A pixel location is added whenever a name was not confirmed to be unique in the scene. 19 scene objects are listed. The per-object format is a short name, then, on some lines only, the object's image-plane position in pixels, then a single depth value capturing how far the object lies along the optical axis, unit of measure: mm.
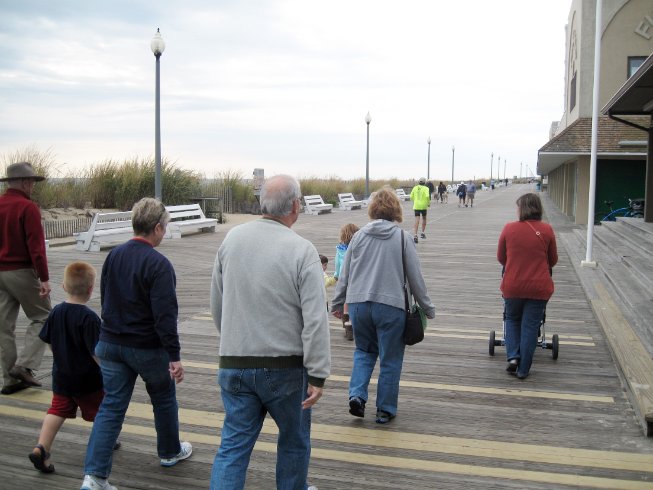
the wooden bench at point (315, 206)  33125
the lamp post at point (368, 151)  37369
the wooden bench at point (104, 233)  16266
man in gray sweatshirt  3309
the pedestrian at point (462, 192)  43250
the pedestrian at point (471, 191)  41872
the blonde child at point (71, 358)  4320
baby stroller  6887
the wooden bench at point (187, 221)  19844
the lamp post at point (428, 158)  57697
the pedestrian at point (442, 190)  48656
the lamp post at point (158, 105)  17453
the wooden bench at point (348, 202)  36875
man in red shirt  5629
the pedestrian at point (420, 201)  19281
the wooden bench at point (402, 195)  51469
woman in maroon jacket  6301
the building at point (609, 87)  24234
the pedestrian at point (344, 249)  7172
